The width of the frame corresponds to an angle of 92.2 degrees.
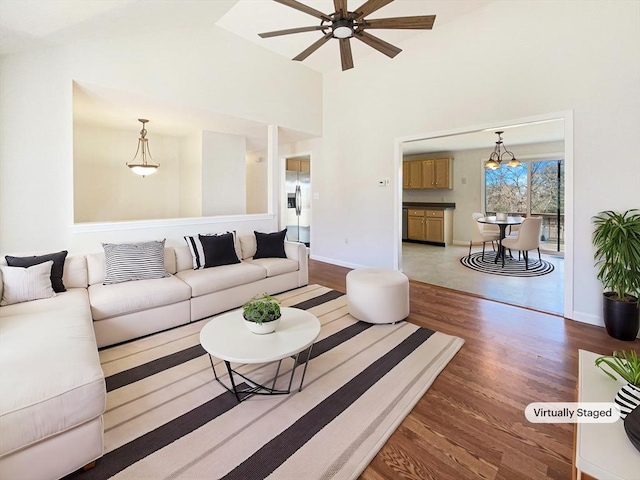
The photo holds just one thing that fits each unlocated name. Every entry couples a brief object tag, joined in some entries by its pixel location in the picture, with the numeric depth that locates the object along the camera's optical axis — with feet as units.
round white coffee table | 5.94
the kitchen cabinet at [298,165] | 23.58
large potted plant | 8.86
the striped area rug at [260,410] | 4.93
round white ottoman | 9.94
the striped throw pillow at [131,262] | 9.96
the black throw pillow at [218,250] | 12.05
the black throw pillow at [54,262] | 8.59
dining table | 19.19
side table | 2.96
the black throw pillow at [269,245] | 13.92
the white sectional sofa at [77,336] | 4.31
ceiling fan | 7.39
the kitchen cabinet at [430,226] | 26.71
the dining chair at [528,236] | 17.76
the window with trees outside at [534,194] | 23.89
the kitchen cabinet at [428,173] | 26.99
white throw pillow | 8.00
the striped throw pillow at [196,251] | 11.98
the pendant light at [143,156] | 15.92
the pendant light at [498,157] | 22.18
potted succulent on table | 6.65
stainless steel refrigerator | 23.41
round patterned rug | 17.31
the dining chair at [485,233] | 20.94
